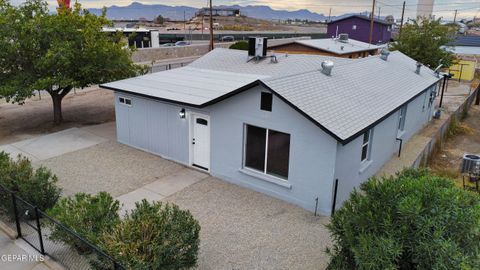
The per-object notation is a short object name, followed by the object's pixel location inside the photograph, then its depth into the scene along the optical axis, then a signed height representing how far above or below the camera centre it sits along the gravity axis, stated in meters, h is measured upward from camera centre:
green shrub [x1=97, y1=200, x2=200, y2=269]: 6.45 -3.83
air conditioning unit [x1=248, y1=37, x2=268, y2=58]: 19.41 -1.16
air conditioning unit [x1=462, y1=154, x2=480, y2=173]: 14.80 -5.31
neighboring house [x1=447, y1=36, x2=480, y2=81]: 39.12 -3.76
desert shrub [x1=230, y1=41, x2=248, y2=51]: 39.38 -2.25
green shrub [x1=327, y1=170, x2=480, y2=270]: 5.09 -2.81
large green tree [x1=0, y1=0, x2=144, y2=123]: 16.12 -1.31
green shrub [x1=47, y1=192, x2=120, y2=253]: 7.36 -3.90
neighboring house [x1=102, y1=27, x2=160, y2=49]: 51.03 -2.26
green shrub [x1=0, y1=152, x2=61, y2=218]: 8.96 -3.93
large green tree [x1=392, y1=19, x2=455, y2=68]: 30.33 -1.29
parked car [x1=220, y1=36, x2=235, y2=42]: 69.66 -2.78
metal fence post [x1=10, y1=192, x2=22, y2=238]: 8.43 -4.41
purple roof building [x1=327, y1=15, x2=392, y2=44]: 63.81 -0.20
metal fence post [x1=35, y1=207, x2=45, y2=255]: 7.70 -4.45
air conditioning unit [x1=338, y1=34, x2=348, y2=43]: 39.20 -1.22
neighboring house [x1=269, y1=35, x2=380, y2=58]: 32.62 -2.01
